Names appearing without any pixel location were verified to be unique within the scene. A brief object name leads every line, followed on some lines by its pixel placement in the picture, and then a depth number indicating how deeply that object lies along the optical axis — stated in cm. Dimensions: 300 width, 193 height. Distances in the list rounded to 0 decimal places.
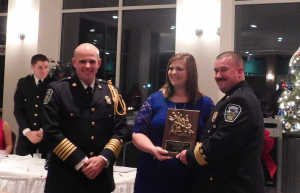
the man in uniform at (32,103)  373
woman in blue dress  205
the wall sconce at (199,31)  479
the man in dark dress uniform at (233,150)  178
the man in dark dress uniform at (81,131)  196
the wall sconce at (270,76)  511
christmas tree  419
